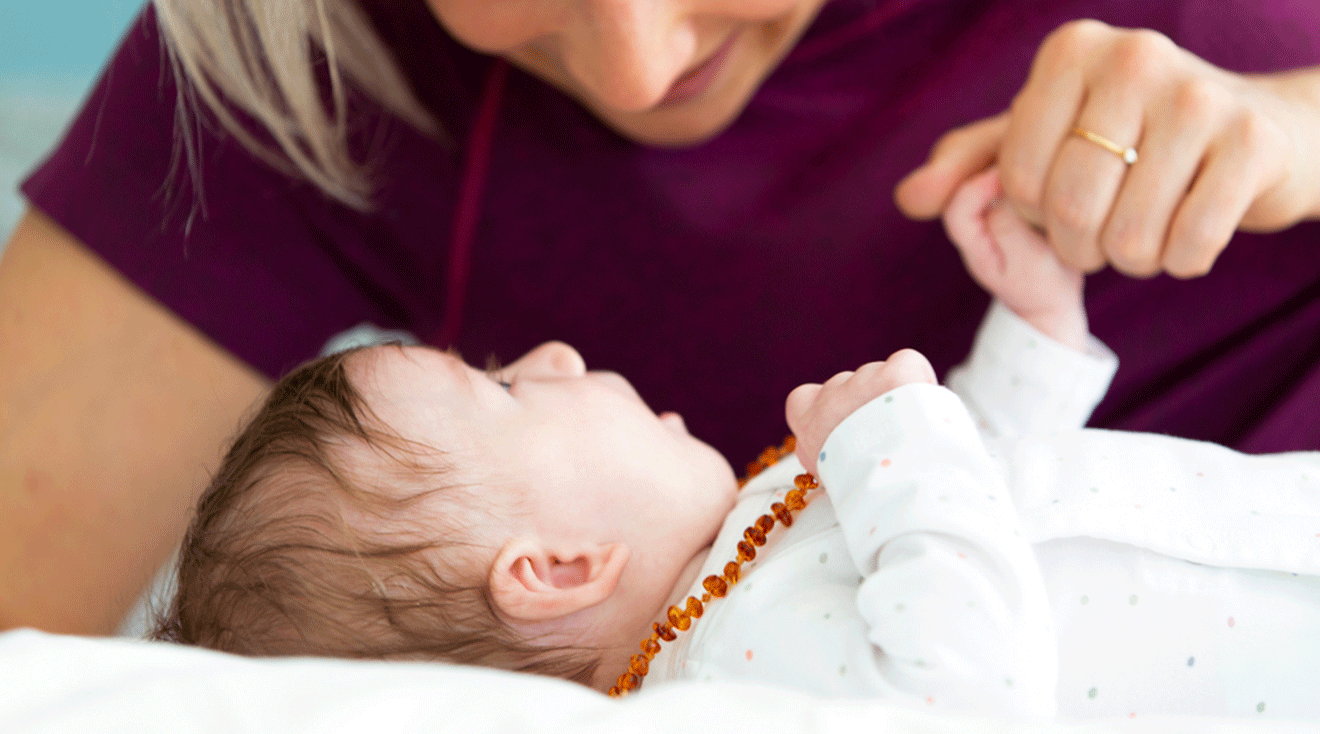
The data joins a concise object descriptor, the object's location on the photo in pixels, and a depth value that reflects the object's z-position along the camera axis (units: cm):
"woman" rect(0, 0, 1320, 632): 68
